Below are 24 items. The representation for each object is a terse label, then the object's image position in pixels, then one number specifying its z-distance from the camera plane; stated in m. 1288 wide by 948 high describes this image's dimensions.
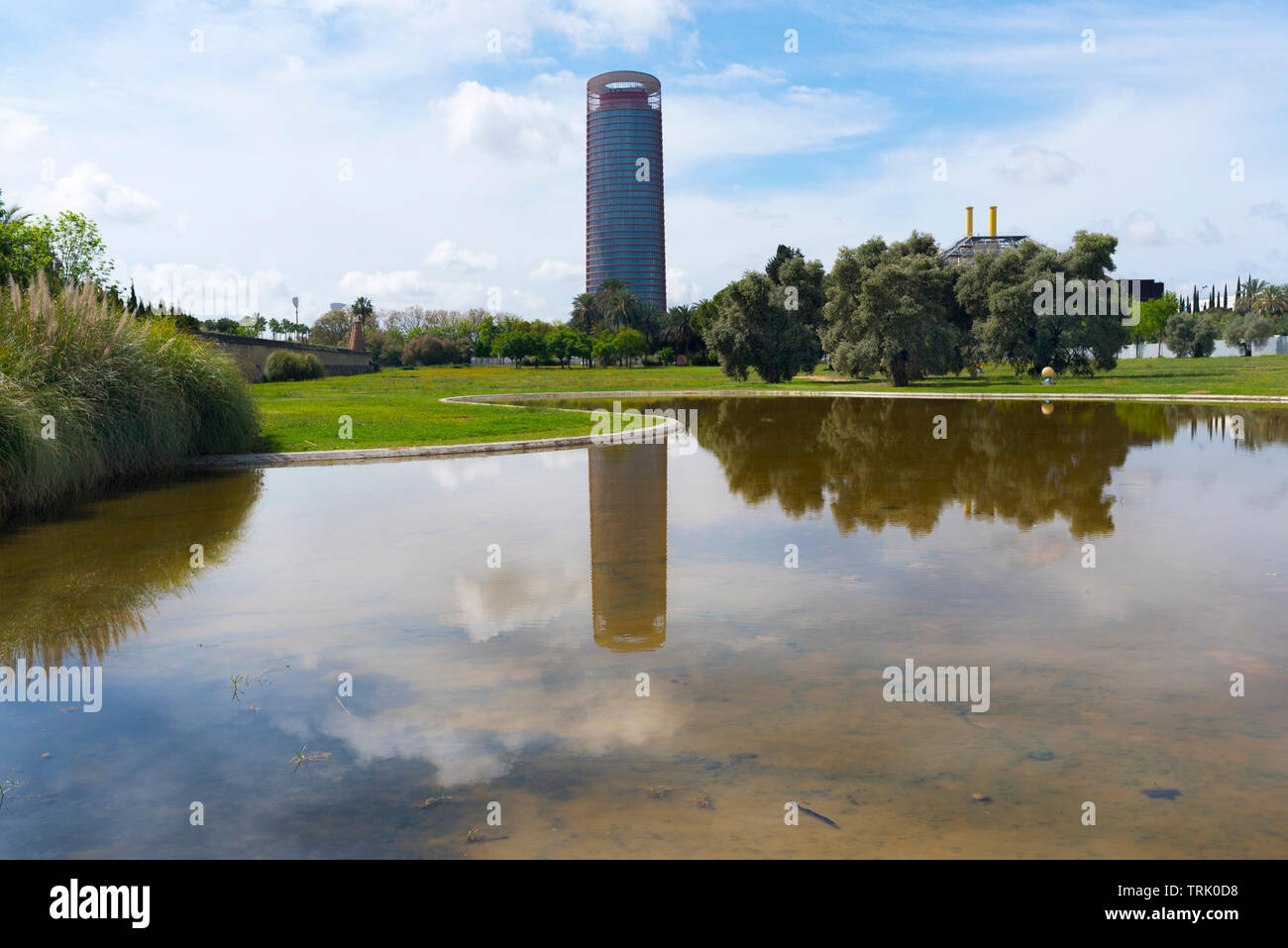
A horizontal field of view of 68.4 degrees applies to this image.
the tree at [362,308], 143.50
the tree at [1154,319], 107.57
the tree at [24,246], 40.47
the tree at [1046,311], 50.16
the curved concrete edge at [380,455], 18.80
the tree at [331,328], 154.12
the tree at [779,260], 61.92
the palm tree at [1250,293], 119.14
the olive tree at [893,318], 49.69
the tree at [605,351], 122.06
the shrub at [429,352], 124.12
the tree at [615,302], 137.75
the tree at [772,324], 58.16
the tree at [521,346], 124.00
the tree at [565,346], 122.69
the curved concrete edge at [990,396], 35.38
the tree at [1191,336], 93.88
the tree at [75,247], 45.56
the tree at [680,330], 124.12
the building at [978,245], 89.38
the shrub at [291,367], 66.19
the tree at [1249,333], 95.56
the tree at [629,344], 121.00
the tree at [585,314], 142.38
